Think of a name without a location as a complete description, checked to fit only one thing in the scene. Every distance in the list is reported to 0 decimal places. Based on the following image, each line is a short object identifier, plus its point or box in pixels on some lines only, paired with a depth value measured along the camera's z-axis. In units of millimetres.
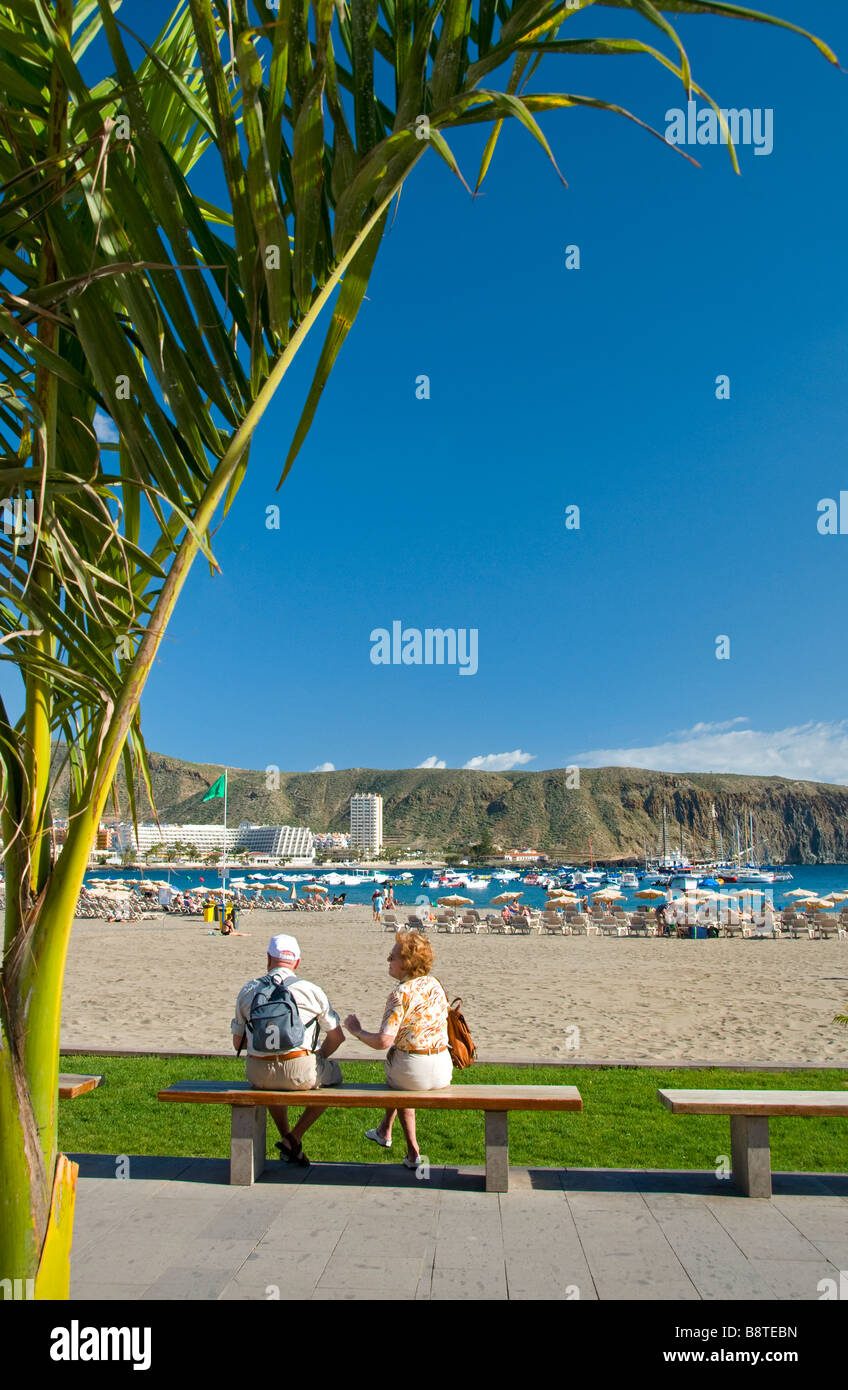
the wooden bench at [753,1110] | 4523
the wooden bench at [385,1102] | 4574
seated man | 4758
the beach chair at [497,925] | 31614
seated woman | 4801
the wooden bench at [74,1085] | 4773
